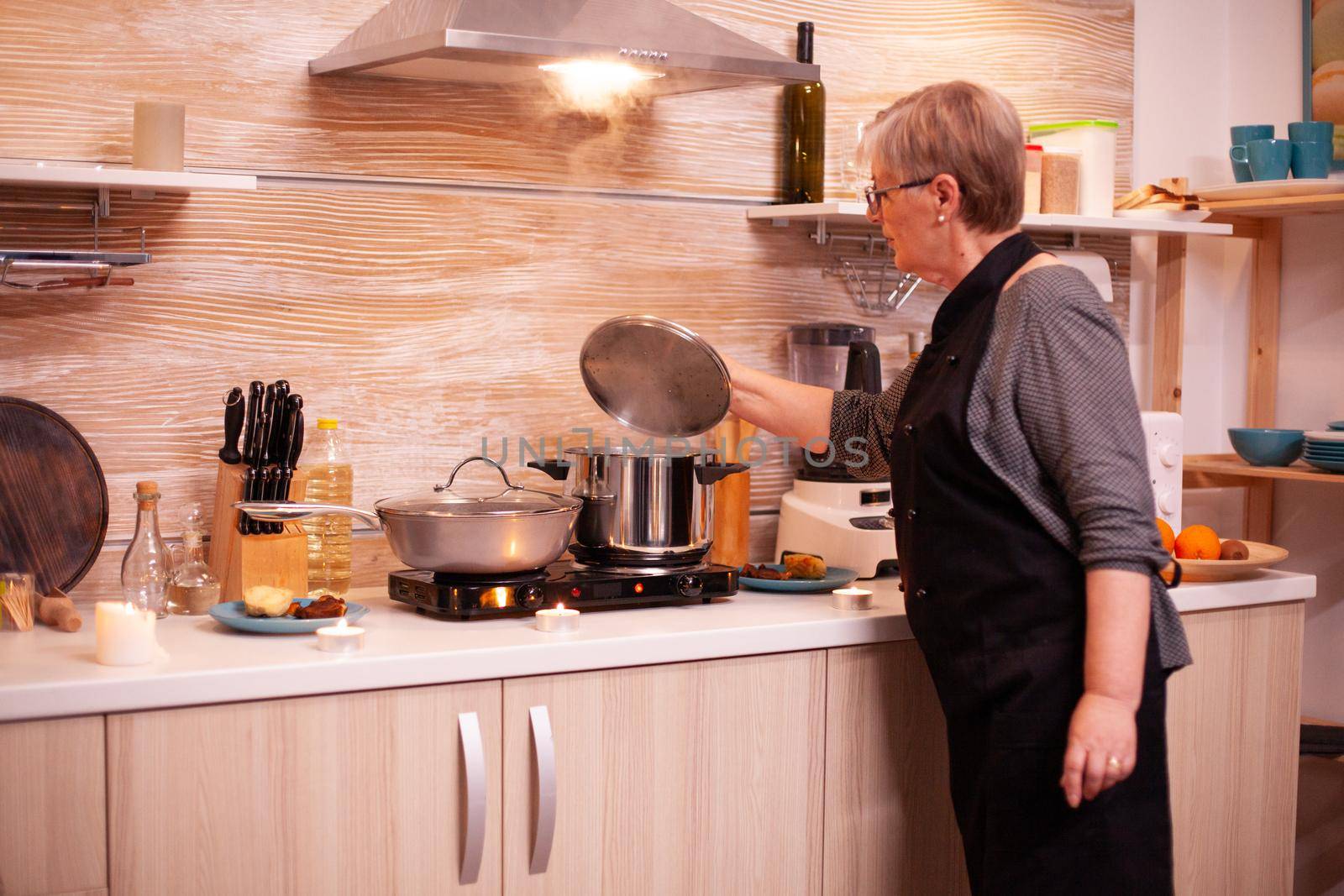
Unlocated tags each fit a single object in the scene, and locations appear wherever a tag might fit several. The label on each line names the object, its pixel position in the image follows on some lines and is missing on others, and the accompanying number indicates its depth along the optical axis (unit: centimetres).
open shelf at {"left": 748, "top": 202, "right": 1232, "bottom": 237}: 230
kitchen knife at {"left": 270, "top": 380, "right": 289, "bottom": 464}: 193
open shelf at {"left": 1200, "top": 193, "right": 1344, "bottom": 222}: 258
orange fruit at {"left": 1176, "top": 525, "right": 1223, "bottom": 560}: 225
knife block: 189
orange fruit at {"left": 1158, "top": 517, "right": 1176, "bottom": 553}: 232
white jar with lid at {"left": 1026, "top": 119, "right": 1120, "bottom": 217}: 257
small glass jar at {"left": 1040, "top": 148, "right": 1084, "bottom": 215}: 253
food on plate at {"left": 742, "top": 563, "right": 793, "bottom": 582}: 215
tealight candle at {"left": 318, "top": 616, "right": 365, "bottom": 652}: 165
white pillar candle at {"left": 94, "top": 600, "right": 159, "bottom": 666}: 156
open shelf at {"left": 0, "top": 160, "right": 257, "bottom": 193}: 173
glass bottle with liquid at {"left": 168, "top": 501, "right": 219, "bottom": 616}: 190
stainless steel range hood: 178
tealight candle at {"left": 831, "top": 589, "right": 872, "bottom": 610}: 199
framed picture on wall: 282
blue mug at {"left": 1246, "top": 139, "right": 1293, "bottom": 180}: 261
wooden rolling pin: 230
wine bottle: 246
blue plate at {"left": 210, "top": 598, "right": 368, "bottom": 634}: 173
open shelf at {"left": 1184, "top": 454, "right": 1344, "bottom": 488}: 257
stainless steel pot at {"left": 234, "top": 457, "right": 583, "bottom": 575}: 179
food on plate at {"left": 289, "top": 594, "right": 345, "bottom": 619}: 176
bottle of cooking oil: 205
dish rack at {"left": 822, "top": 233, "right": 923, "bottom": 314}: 257
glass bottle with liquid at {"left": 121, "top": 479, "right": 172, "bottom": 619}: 185
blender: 228
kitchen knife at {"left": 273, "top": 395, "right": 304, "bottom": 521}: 192
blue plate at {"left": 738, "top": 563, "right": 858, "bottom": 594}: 212
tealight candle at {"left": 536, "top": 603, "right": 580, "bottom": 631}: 178
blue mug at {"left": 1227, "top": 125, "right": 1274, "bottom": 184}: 263
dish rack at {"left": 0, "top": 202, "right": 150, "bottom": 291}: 190
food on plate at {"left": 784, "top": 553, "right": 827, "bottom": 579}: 216
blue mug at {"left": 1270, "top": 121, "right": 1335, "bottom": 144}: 259
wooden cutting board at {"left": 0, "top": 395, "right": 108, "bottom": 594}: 186
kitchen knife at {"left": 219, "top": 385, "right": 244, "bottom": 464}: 194
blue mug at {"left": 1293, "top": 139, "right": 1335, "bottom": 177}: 260
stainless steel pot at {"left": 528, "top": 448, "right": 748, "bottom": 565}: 202
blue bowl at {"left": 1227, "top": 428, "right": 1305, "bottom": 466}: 267
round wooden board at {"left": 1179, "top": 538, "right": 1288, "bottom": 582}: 222
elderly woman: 154
